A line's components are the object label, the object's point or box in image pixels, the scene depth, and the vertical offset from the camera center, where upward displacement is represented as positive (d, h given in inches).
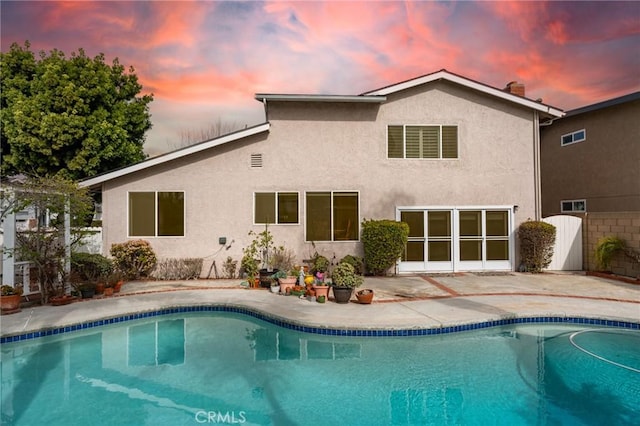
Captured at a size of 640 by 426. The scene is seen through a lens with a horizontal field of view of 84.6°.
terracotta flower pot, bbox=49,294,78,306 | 323.9 -72.5
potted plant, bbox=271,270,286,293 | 384.8 -65.8
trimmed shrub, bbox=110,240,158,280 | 438.3 -45.2
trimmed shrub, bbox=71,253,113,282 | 386.9 -49.9
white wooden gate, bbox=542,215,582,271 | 497.0 -34.9
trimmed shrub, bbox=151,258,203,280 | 451.5 -62.7
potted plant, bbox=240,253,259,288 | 432.2 -57.8
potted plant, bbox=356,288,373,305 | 318.3 -69.9
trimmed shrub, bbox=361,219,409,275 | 451.5 -28.7
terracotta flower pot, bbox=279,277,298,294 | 378.9 -67.9
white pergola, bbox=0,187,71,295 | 306.2 -14.6
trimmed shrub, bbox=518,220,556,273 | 477.1 -34.4
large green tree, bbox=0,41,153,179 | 595.8 +184.4
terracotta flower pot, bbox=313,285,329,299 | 338.0 -67.3
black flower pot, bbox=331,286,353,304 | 325.4 -68.2
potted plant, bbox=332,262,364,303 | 324.8 -58.5
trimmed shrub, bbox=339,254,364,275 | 456.8 -54.5
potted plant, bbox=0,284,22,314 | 292.7 -64.2
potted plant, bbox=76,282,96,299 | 350.6 -67.7
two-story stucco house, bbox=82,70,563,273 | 461.1 +55.1
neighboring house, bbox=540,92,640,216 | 543.2 +102.0
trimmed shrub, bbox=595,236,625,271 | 440.1 -40.3
